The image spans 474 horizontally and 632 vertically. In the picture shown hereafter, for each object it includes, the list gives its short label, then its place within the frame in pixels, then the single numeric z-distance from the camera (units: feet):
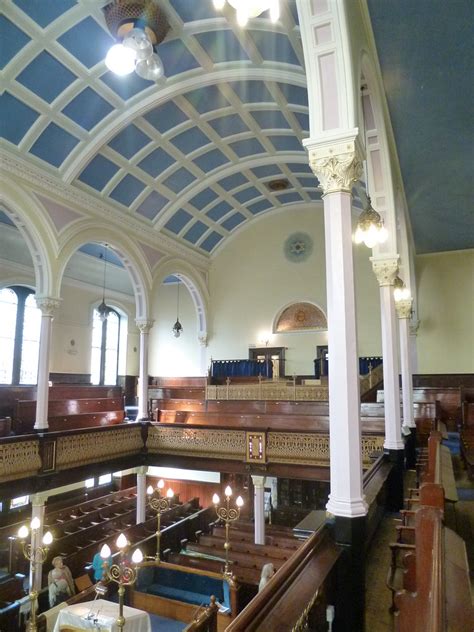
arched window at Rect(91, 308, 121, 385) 60.03
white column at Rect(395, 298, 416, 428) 28.19
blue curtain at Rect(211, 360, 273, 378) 56.44
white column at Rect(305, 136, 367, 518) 11.52
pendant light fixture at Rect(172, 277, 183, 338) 57.82
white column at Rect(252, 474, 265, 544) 33.58
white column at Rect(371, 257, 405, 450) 21.24
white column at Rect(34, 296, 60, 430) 31.24
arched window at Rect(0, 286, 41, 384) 48.47
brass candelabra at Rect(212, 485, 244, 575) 22.40
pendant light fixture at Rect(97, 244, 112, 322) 47.76
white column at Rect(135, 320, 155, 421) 41.16
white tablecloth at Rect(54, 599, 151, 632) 16.98
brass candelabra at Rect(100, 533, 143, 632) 12.01
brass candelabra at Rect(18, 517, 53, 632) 14.10
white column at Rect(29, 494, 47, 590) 28.27
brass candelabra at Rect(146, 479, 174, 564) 24.79
